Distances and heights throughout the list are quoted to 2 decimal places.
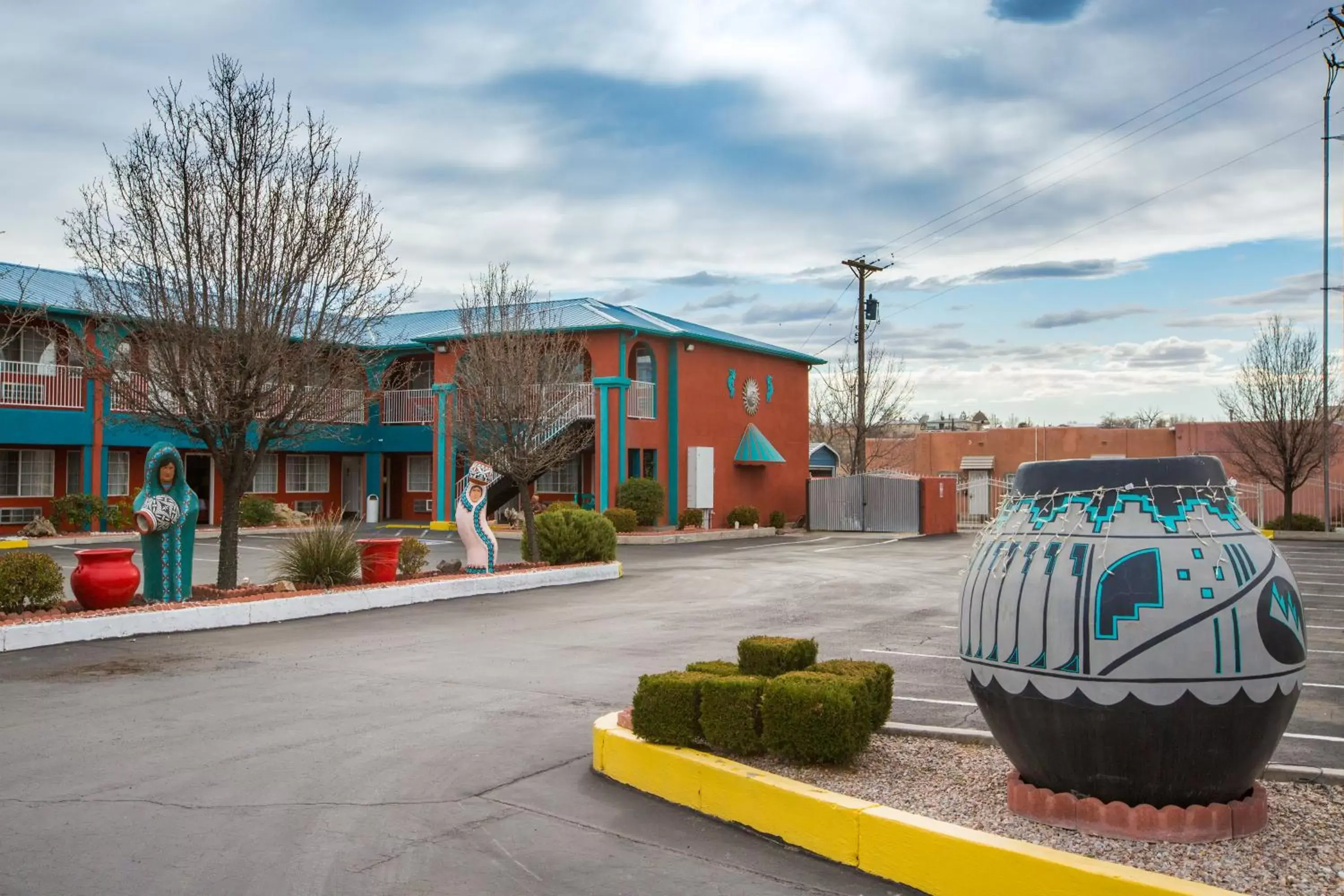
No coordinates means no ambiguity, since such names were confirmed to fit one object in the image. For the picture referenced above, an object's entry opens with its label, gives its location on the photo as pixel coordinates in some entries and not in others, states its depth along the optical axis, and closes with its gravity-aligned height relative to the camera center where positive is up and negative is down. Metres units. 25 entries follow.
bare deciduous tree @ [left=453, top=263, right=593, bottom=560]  21.36 +1.73
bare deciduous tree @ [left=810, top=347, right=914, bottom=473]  52.88 +2.82
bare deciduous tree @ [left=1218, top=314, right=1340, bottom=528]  34.19 +1.95
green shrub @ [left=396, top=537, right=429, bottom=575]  17.59 -1.35
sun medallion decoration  38.69 +2.73
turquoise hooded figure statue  14.14 -0.74
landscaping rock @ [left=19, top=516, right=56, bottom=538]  28.23 -1.59
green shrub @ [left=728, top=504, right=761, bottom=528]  35.62 -1.31
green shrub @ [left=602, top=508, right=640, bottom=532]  30.81 -1.23
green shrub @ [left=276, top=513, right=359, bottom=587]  16.23 -1.29
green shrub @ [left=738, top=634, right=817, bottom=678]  7.38 -1.20
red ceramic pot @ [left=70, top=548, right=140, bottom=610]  13.17 -1.32
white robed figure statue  18.34 -0.80
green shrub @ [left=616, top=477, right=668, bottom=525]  32.38 -0.70
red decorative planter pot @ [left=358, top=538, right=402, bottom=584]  16.56 -1.32
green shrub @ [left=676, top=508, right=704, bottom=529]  33.16 -1.31
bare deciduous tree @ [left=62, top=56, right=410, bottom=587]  14.90 +2.46
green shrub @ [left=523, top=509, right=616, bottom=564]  20.69 -1.18
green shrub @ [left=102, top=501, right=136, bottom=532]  30.27 -1.32
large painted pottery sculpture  4.84 -0.70
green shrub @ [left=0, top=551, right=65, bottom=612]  12.89 -1.34
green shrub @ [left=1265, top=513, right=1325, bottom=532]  35.09 -1.34
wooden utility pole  38.50 +4.01
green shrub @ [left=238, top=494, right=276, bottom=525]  33.66 -1.27
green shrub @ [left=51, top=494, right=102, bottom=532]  29.34 -1.14
